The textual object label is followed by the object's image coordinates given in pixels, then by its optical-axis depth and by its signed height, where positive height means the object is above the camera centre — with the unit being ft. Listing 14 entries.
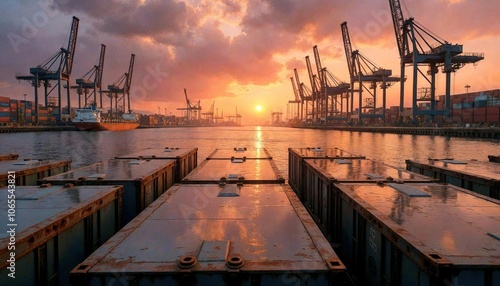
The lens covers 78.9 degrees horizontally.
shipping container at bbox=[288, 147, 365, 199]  52.47 -4.46
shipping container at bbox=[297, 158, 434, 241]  31.45 -5.08
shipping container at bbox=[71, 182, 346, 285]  13.23 -6.10
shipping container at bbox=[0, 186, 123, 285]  15.78 -6.12
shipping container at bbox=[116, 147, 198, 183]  50.19 -4.51
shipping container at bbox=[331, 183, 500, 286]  13.64 -5.75
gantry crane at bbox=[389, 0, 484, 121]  269.23 +69.11
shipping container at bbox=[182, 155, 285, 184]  33.12 -5.32
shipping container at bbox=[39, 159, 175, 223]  30.50 -5.12
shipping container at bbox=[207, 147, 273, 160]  56.14 -4.74
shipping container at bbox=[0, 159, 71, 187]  35.58 -5.16
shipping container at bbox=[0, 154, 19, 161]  48.76 -4.54
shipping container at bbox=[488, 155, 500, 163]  50.41 -4.44
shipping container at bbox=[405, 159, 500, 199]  31.01 -4.87
